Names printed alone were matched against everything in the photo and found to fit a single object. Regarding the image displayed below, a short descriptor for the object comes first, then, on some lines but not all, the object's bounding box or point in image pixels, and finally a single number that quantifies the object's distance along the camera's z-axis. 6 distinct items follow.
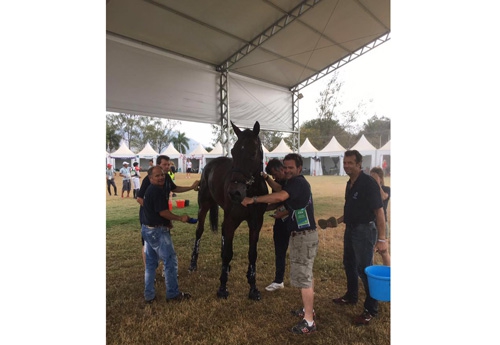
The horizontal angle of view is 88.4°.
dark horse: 2.28
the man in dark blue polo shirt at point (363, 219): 2.09
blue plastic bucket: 1.98
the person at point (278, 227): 2.59
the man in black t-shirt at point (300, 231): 2.06
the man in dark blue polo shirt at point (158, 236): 2.50
